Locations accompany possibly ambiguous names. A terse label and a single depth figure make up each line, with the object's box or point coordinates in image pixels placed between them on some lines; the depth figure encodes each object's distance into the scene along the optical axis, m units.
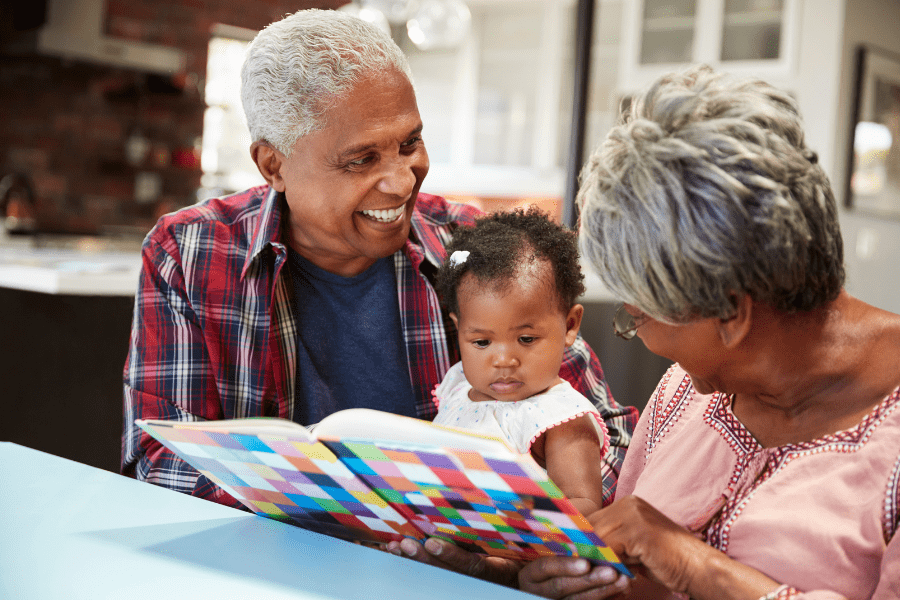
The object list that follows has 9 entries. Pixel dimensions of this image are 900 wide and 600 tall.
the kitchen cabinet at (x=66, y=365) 2.65
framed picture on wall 5.01
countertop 2.53
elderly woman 0.84
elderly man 1.57
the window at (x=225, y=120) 6.46
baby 1.33
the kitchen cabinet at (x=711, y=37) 5.11
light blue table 0.83
